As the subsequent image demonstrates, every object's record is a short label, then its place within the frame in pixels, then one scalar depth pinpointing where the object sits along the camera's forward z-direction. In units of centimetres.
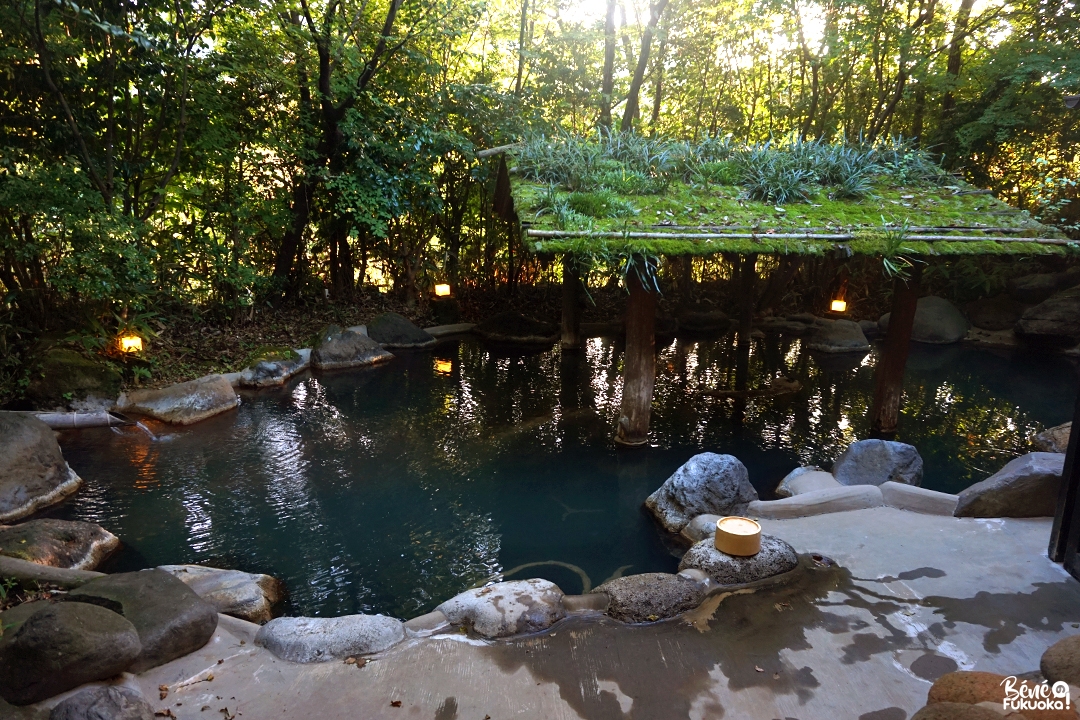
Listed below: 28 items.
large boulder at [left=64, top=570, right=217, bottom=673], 315
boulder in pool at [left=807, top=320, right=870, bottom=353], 1229
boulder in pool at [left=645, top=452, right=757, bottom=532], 541
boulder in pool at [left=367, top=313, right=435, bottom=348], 1199
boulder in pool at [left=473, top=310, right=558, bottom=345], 1268
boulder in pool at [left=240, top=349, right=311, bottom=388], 948
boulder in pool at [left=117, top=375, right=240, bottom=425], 803
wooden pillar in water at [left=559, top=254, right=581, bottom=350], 1187
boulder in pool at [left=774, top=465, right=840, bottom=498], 570
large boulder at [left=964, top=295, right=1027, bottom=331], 1277
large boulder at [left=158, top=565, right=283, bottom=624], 410
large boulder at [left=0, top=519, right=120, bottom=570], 435
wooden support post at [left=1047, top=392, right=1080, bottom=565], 382
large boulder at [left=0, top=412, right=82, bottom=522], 566
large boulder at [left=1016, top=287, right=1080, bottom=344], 1148
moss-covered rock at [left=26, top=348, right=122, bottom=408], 763
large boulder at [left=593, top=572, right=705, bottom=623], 369
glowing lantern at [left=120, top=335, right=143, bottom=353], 845
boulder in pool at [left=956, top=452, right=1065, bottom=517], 462
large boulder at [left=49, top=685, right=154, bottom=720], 260
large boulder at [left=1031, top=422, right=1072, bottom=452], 642
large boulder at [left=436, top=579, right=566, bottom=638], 357
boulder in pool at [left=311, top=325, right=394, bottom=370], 1072
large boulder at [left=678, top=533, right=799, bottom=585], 402
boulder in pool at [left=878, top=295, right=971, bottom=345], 1280
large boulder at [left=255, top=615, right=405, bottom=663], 333
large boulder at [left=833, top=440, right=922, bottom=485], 561
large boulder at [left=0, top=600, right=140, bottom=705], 272
